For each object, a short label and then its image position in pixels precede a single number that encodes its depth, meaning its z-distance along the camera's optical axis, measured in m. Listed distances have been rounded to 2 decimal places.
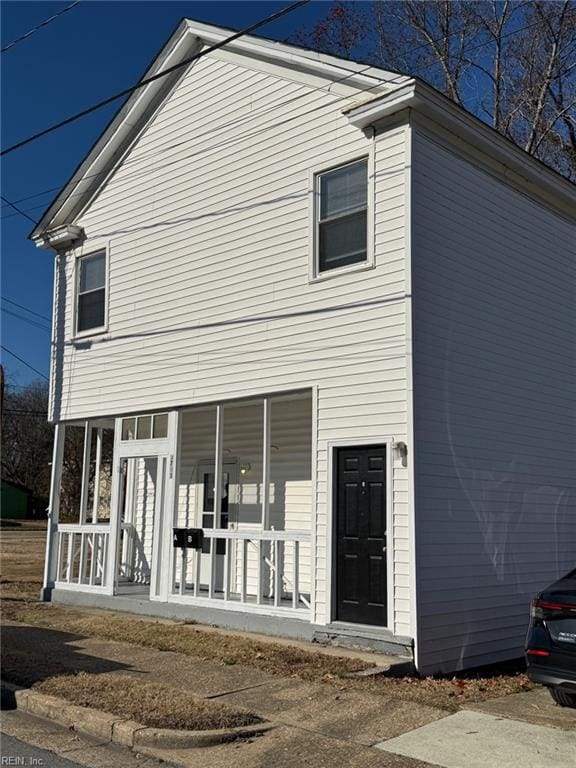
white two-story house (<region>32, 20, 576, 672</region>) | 9.60
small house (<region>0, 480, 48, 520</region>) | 58.78
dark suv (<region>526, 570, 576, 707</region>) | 6.89
